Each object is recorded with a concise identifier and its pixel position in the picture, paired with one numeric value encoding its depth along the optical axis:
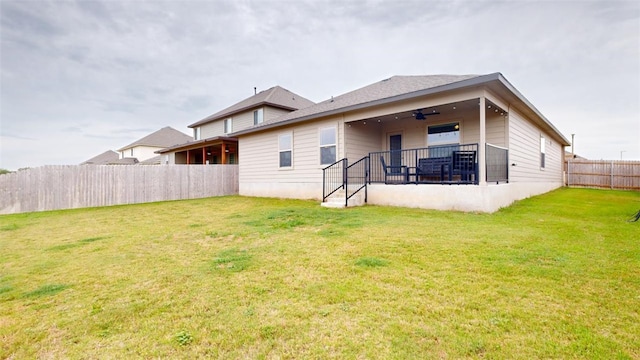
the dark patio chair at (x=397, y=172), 8.45
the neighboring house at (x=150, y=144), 33.34
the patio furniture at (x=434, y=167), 7.59
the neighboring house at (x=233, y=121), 17.83
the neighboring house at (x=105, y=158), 39.96
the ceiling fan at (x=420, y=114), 8.92
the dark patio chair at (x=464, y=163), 7.38
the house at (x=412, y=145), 7.27
